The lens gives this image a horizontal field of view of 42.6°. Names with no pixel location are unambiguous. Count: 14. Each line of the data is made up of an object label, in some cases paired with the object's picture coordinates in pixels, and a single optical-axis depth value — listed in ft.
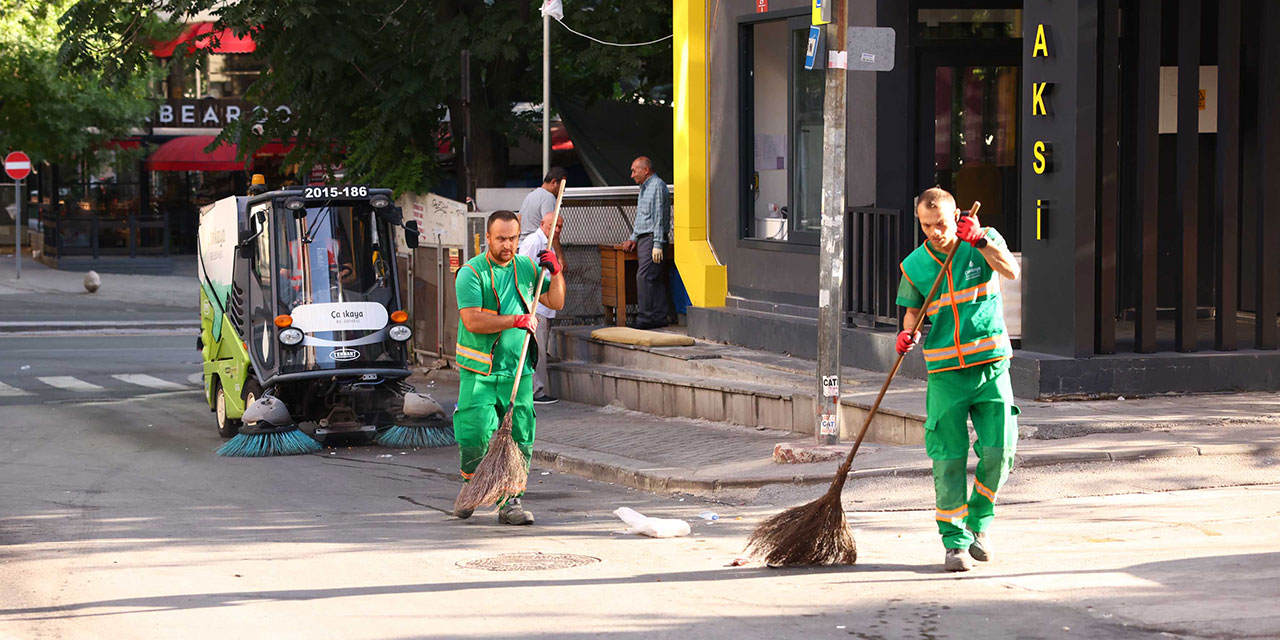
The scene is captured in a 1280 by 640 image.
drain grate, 26.45
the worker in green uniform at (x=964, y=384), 24.89
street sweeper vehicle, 43.96
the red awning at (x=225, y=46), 125.07
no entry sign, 110.01
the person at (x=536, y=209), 51.67
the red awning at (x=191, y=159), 127.03
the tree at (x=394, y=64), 64.90
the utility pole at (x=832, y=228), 34.94
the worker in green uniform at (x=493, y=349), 30.48
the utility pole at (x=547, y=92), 59.52
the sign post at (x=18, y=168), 109.91
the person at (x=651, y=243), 52.37
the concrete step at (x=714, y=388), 37.93
